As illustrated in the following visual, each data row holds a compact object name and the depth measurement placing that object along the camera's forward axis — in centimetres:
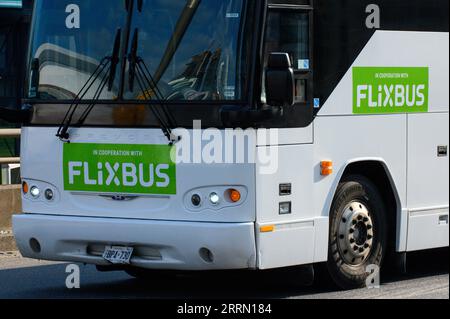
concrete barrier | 2891
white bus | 1920
